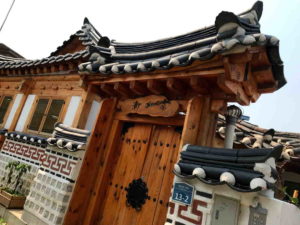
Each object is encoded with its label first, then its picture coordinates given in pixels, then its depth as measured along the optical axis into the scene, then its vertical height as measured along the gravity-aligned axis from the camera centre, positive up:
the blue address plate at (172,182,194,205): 3.73 -0.13
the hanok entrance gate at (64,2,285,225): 3.77 +1.47
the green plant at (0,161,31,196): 8.65 -1.26
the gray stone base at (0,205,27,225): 6.57 -2.02
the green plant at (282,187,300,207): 3.53 +0.16
